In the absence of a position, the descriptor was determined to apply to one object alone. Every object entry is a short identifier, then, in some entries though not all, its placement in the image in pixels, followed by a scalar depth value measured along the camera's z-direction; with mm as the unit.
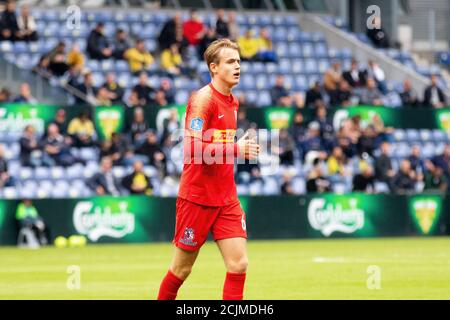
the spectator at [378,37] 37312
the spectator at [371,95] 32562
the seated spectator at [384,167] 30406
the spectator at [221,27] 32812
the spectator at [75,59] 29953
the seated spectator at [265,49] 34062
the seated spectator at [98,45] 31109
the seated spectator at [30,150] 27547
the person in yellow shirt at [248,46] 33681
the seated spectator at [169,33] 32531
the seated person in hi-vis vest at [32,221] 25953
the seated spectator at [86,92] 29469
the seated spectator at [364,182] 29797
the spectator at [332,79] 32406
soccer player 11125
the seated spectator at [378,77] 33844
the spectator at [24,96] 28156
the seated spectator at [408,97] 33688
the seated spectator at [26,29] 30953
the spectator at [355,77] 33000
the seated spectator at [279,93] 31750
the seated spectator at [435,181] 30906
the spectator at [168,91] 30312
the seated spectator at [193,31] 32844
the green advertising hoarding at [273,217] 26484
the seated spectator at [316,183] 29172
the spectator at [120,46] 31609
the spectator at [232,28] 33469
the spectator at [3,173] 27000
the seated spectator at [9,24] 30438
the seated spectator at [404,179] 30609
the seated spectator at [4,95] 27953
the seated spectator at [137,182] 27500
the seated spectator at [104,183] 27484
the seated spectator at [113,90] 29656
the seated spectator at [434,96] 33625
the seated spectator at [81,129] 28347
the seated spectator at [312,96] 31688
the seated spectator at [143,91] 29828
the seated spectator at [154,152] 28406
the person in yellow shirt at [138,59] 31516
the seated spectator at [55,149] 27797
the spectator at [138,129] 28731
